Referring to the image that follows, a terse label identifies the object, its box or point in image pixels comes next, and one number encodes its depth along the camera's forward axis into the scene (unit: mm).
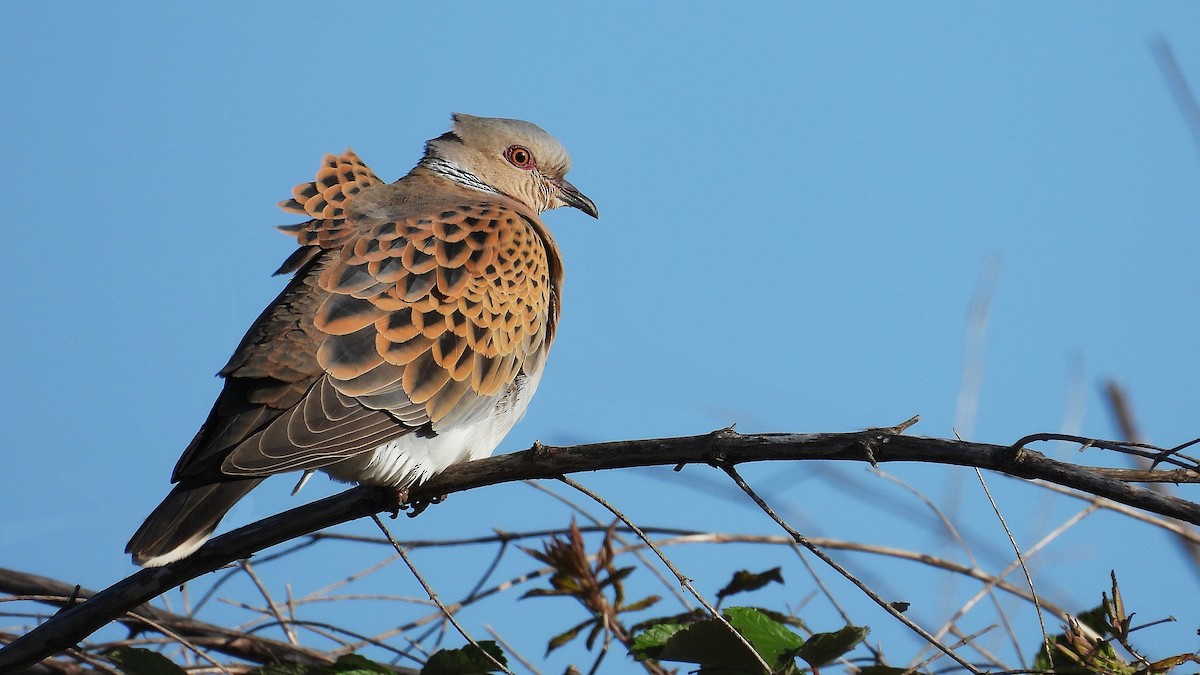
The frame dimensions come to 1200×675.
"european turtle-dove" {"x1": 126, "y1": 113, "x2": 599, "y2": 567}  6297
